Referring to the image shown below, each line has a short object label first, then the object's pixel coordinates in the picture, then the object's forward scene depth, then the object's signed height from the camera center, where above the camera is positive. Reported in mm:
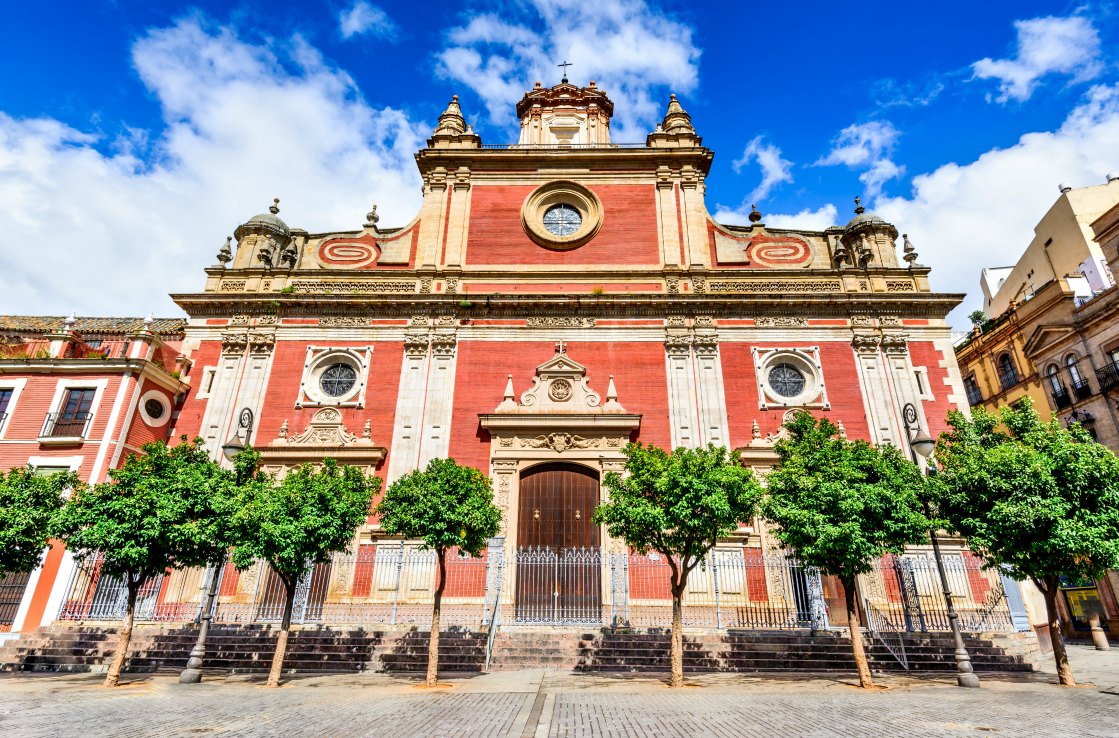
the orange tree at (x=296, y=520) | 11469 +1564
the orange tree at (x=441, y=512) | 11969 +1823
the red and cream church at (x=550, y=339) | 18734 +8616
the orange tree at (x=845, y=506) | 11227 +1902
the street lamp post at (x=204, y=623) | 11602 -347
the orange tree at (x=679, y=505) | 11523 +1938
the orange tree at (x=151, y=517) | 11820 +1644
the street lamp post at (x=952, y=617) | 11180 -78
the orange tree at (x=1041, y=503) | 10906 +1973
